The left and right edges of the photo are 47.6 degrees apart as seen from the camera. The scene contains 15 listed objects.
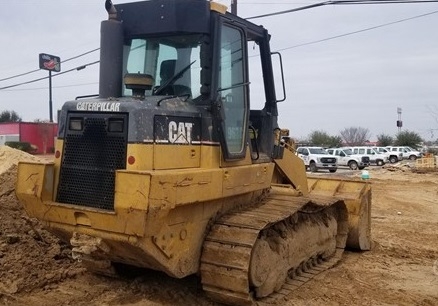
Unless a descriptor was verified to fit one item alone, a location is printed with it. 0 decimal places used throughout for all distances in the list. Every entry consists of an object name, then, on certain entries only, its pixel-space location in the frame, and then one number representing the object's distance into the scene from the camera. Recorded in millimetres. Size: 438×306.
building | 40344
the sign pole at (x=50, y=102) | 43138
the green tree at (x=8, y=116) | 69462
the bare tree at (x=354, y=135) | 110100
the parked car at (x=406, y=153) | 46912
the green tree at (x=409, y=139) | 66312
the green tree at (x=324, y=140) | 79625
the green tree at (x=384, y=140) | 72125
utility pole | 16734
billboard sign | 42344
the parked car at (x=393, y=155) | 45344
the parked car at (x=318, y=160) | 32719
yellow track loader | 4516
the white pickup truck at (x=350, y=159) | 37875
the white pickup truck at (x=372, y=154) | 41059
